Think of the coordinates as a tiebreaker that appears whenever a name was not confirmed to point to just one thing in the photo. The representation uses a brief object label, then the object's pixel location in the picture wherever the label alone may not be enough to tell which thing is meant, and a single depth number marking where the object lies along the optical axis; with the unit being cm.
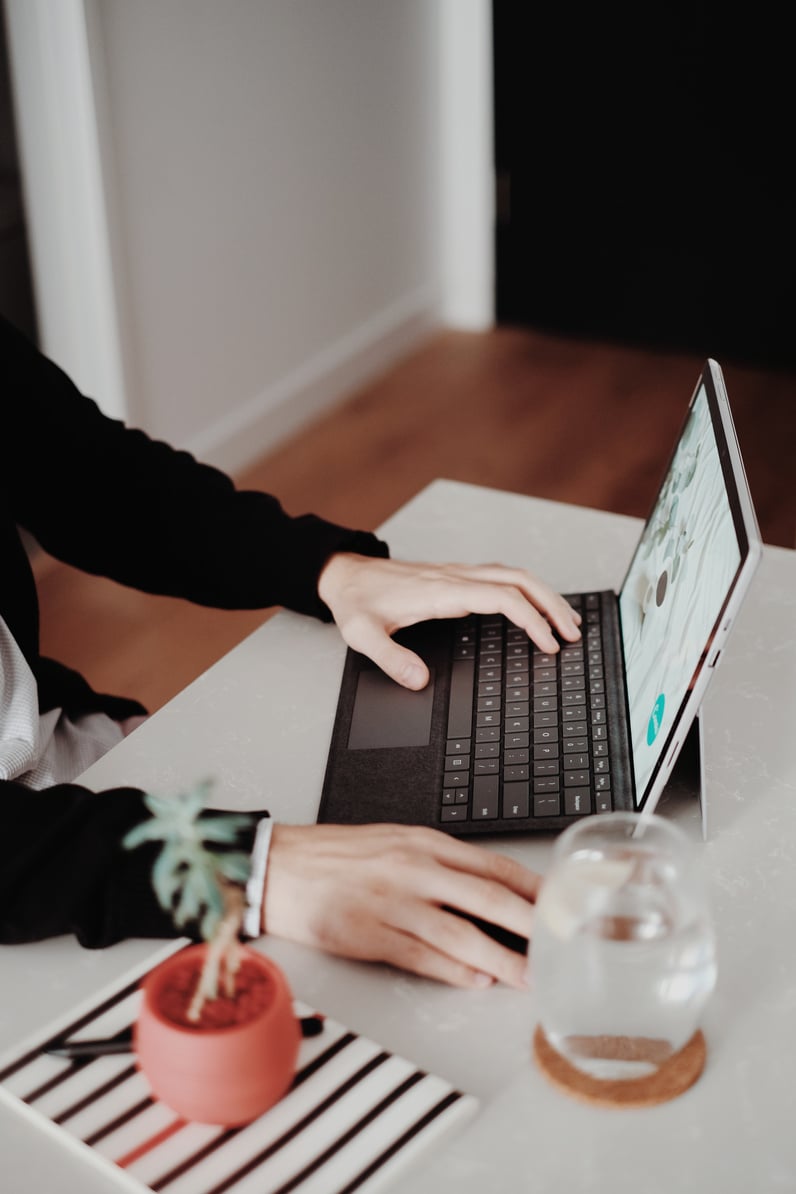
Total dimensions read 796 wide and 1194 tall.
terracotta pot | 58
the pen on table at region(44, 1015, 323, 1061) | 65
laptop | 78
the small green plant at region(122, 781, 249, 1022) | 55
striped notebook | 59
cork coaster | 63
